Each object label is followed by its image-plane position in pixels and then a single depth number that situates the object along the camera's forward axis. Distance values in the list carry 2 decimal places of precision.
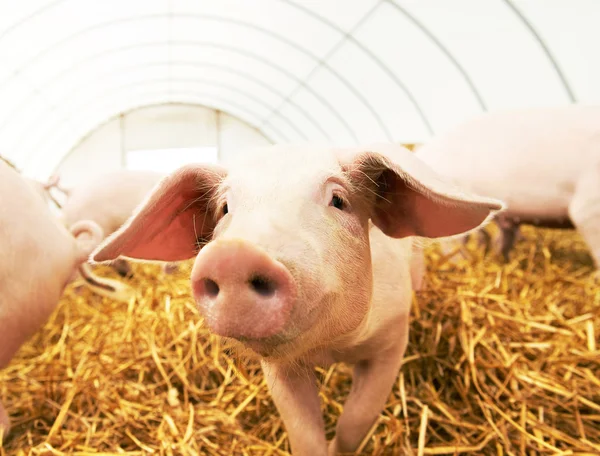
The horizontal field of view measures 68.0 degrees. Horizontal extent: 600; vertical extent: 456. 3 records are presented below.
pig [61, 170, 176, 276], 1.08
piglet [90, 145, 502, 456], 0.22
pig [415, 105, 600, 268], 0.79
